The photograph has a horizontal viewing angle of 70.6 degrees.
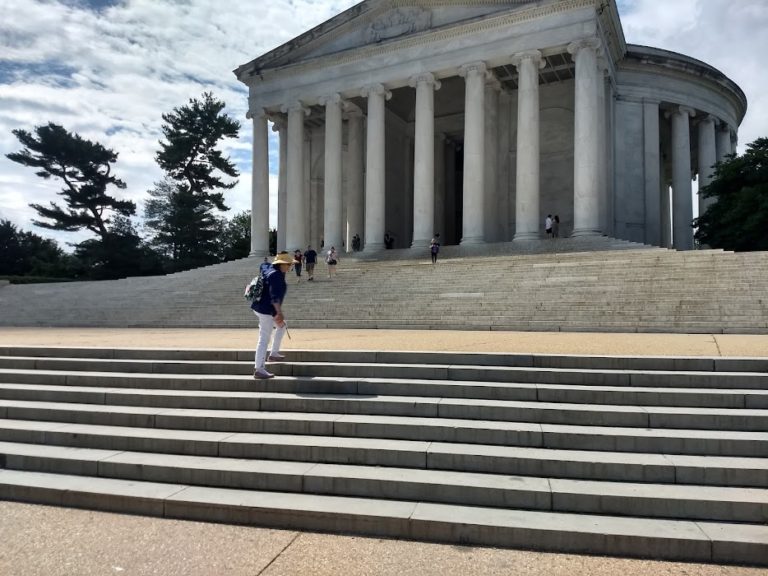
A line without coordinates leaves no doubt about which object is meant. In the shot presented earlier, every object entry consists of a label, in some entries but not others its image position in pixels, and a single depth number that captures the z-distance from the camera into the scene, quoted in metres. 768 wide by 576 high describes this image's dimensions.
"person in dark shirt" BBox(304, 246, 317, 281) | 23.45
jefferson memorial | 28.27
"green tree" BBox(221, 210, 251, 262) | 57.53
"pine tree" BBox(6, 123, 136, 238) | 50.00
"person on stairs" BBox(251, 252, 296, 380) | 7.78
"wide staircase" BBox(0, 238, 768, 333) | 13.70
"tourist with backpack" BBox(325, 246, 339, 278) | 23.00
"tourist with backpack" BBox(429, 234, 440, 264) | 24.42
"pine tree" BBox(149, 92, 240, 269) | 52.50
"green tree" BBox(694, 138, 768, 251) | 25.67
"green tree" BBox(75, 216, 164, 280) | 49.47
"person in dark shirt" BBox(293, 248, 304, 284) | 23.34
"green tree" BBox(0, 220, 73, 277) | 54.16
